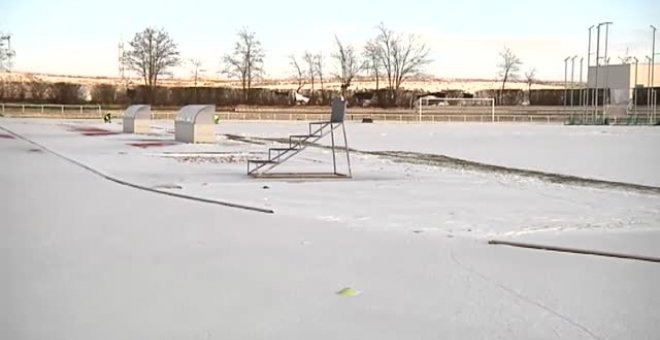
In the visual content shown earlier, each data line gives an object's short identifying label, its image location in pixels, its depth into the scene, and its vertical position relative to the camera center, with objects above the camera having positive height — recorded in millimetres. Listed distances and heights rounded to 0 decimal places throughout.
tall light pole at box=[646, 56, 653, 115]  65062 +2034
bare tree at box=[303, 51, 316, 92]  95500 +5063
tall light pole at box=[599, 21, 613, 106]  66588 +1961
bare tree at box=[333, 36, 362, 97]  92250 +4995
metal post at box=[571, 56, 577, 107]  74794 +3885
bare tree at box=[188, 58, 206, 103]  72938 +3125
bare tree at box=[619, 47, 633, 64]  69719 +4482
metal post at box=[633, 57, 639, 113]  67312 +1576
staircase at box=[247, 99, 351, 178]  14703 -1139
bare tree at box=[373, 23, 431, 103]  93312 +5698
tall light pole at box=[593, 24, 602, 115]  56247 +3494
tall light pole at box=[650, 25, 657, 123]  60281 +2985
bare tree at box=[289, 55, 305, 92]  95875 +3762
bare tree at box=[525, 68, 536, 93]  117675 +4810
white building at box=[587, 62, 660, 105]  67062 +2654
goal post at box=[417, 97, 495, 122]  71594 +30
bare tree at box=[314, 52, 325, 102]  95500 +4946
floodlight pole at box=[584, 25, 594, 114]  61738 +1378
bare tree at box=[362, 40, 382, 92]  93438 +5936
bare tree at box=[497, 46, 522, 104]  110938 +5911
